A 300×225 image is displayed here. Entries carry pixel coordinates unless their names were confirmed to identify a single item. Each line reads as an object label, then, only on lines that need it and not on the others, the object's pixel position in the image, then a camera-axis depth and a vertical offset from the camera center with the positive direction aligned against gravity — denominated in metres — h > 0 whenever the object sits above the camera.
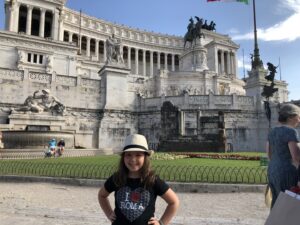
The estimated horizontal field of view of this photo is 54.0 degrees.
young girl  3.40 -0.70
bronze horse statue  73.77 +25.17
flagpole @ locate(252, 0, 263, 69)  42.36 +10.66
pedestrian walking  4.62 -0.33
